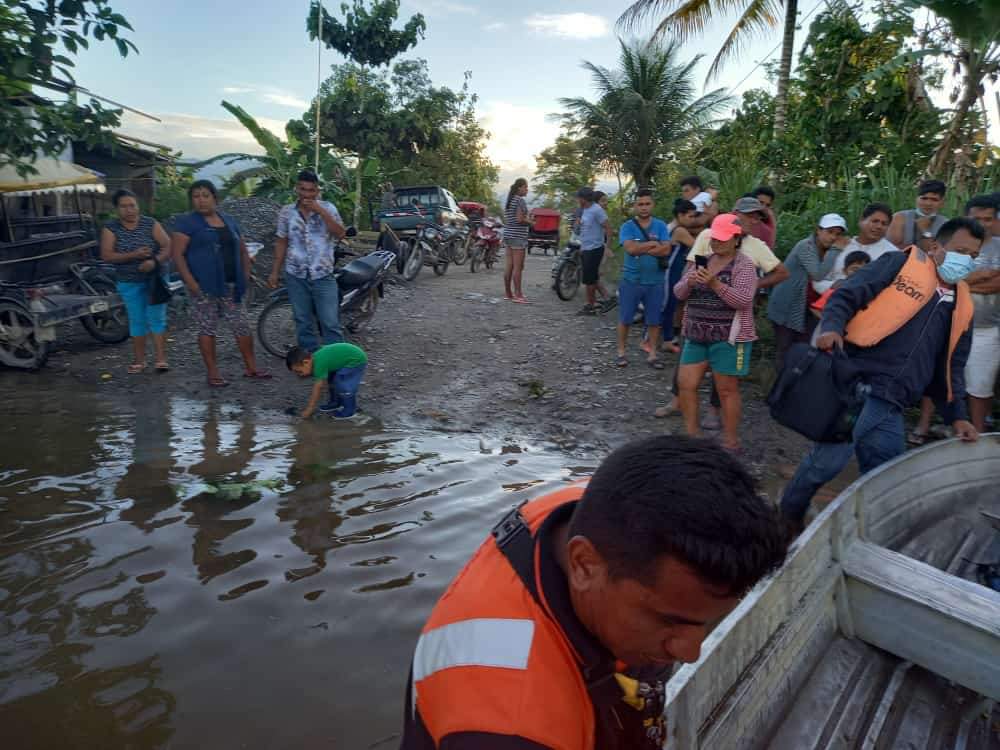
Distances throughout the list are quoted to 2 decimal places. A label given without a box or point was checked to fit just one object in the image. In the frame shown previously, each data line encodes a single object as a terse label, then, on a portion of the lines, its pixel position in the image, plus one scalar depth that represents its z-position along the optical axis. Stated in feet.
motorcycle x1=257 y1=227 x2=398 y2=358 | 23.00
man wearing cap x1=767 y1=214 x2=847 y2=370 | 16.78
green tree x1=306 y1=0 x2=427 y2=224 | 74.79
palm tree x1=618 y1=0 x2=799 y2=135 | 36.58
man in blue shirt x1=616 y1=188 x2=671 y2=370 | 20.65
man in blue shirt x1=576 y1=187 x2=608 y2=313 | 28.14
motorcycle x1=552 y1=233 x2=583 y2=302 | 34.94
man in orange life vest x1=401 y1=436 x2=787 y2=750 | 2.66
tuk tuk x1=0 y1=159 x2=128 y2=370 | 20.93
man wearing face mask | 10.50
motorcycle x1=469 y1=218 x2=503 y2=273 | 49.93
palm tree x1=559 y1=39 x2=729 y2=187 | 68.03
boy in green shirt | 16.75
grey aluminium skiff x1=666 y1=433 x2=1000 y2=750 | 6.47
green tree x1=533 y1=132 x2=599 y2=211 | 78.38
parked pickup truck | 49.03
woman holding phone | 14.01
